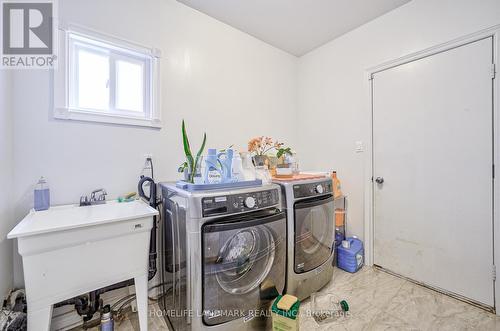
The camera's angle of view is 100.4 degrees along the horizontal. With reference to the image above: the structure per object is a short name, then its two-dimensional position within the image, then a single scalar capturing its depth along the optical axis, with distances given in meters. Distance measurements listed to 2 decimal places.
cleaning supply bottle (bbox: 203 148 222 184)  1.34
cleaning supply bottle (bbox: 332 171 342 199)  2.33
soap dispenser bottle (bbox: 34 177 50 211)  1.30
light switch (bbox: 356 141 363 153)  2.34
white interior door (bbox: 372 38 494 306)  1.62
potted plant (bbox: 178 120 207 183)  1.42
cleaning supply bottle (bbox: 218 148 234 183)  1.40
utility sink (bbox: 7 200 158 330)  0.95
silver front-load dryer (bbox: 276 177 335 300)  1.55
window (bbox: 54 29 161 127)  1.47
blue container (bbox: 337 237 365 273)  2.14
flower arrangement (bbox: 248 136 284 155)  2.18
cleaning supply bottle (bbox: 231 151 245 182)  1.45
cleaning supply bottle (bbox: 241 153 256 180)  1.56
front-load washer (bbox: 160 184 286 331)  1.12
